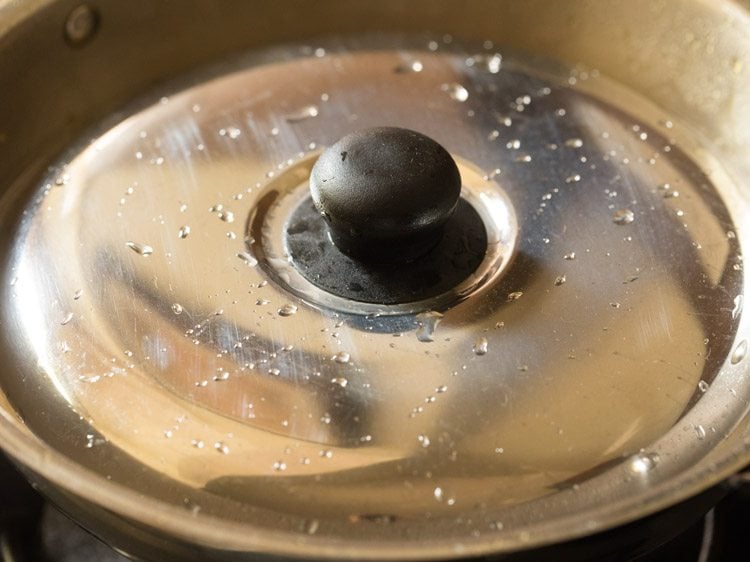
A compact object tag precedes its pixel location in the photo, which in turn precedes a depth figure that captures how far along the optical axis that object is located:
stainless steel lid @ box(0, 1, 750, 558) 0.40
